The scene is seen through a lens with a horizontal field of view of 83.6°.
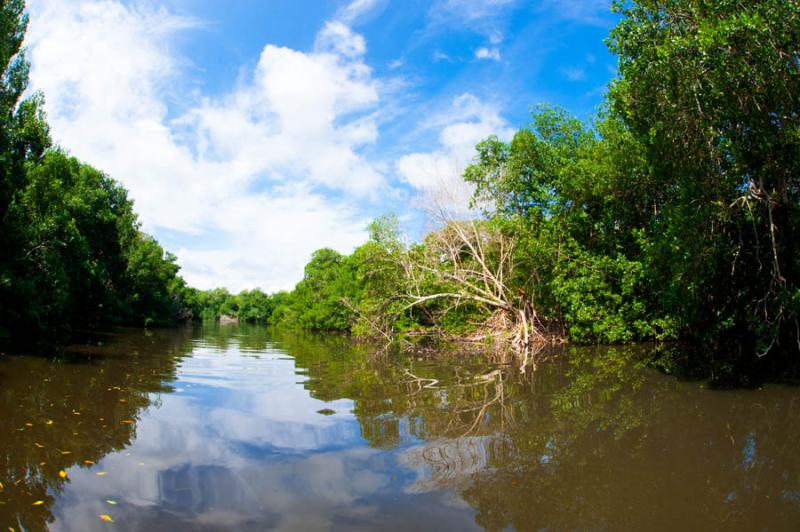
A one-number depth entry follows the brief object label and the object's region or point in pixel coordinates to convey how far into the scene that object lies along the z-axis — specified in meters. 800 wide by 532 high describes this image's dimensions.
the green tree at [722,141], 8.03
